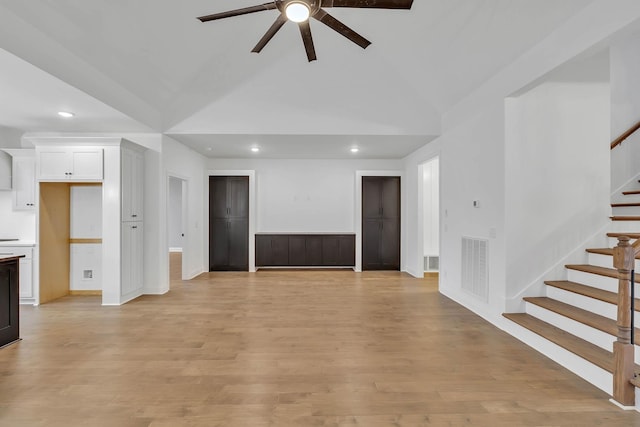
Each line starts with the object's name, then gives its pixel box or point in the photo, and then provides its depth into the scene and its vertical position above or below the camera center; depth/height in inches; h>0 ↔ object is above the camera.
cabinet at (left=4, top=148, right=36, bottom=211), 199.6 +20.6
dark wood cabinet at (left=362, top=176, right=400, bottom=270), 302.5 -10.1
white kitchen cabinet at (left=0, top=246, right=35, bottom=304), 187.2 -35.3
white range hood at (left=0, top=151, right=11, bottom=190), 195.9 +25.4
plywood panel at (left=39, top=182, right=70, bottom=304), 190.4 -16.9
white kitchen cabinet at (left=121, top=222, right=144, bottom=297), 192.2 -28.3
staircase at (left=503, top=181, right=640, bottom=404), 105.7 -37.6
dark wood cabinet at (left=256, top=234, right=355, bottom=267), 298.0 -33.3
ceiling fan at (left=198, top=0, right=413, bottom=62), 81.7 +53.3
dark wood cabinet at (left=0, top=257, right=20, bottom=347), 128.8 -36.4
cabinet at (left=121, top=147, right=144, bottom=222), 191.3 +17.8
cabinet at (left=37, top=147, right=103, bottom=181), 184.9 +27.9
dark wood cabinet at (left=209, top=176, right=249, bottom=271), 295.7 -9.4
